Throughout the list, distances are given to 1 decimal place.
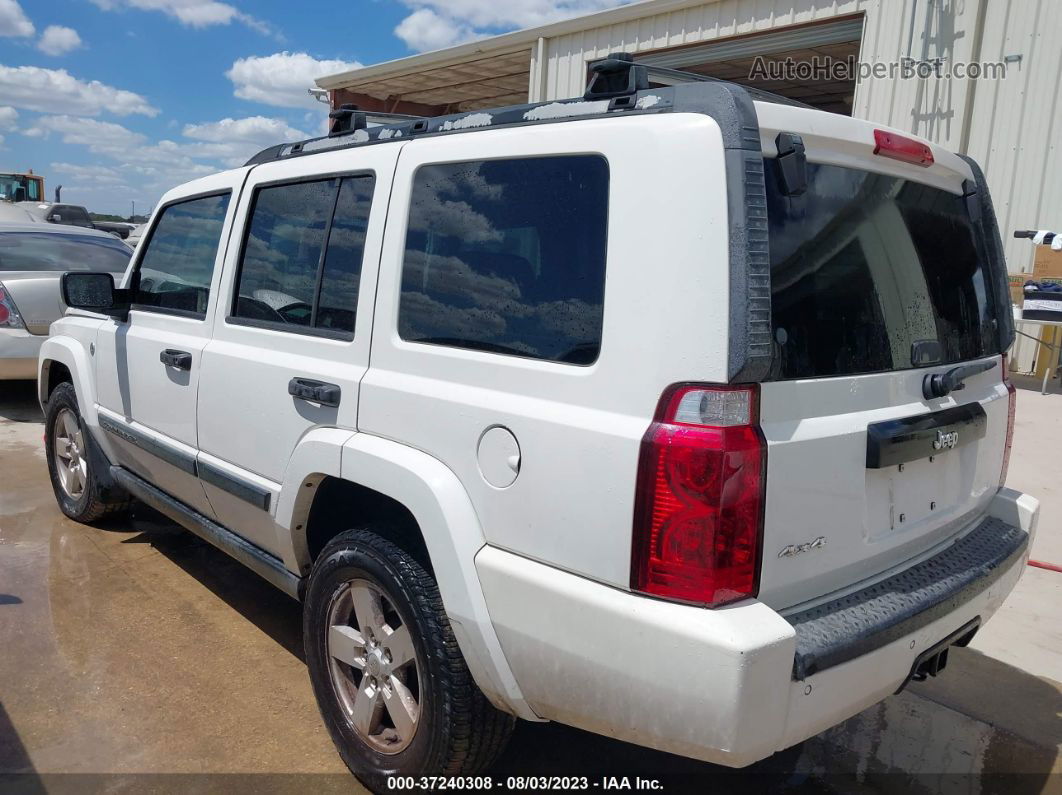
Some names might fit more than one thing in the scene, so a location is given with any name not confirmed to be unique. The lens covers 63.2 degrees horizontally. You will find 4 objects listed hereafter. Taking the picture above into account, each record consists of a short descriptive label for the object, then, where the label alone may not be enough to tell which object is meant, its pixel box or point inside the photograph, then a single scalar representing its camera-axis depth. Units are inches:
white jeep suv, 74.0
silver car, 294.5
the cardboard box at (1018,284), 331.9
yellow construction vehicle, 1087.0
